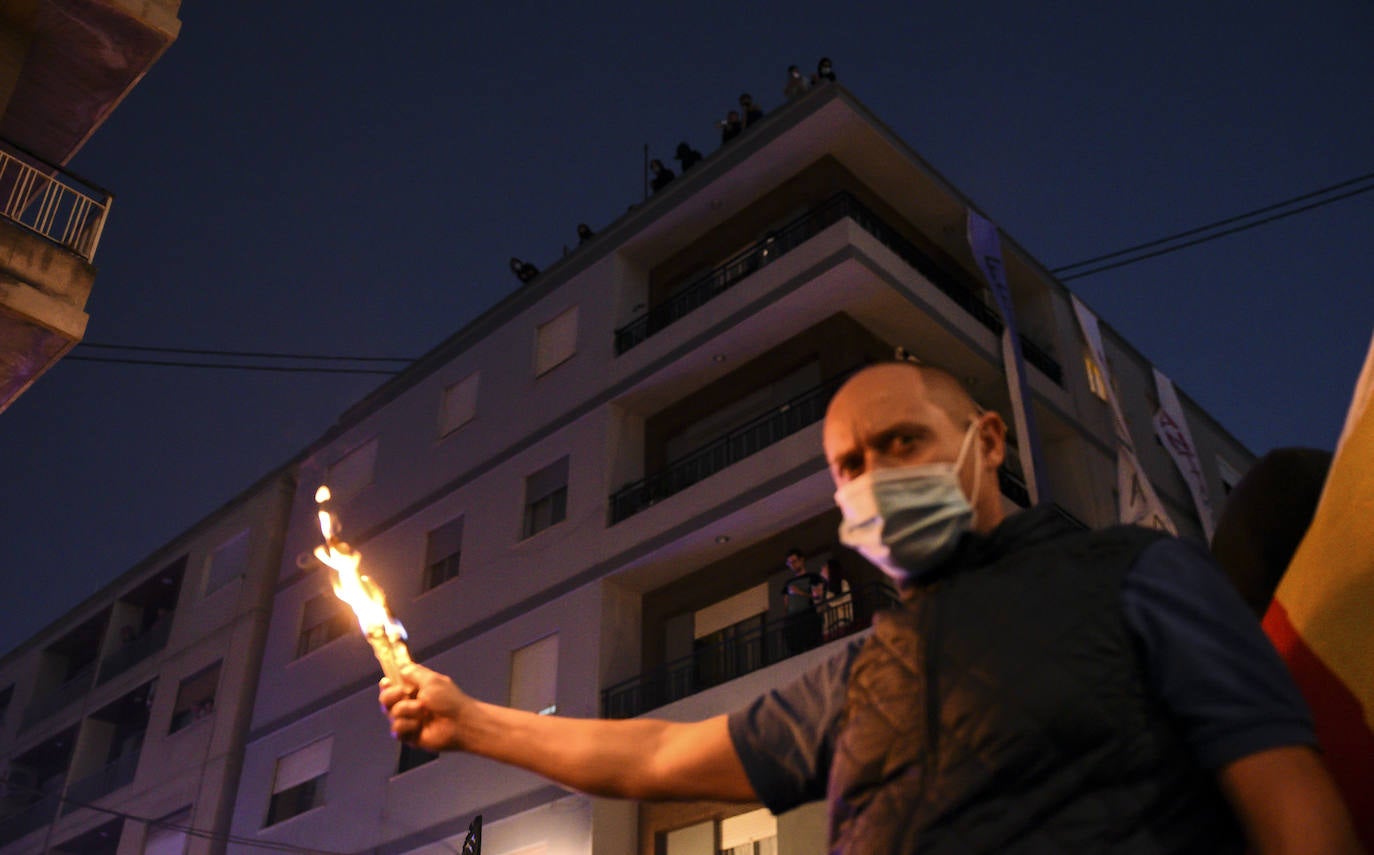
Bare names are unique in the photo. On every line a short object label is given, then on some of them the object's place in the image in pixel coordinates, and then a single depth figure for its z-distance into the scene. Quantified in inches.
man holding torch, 65.3
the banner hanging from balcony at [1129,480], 735.1
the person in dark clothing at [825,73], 809.5
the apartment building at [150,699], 967.0
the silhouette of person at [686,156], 887.1
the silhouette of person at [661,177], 893.2
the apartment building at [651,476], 698.8
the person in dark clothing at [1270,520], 93.8
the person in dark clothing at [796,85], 814.5
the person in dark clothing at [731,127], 853.2
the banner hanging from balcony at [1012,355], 662.5
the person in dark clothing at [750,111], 845.2
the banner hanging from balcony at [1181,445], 911.7
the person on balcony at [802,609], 640.4
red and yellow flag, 74.8
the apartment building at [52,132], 451.5
